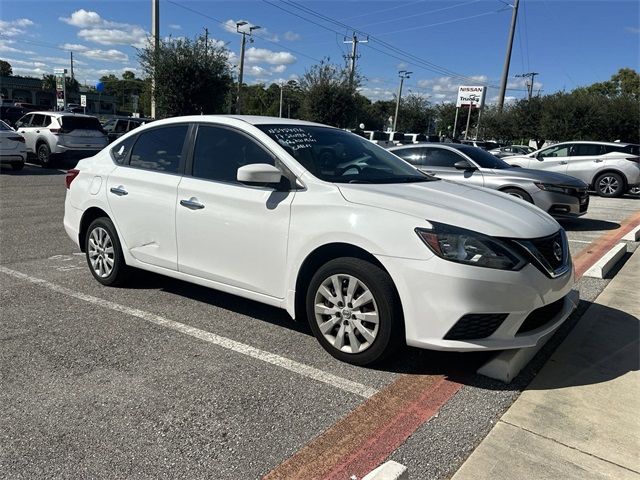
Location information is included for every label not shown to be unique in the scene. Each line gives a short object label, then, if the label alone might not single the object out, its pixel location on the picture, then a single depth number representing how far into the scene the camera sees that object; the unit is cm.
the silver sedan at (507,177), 925
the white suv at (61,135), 1603
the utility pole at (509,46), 3619
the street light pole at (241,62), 3565
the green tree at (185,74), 2361
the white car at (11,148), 1414
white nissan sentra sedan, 317
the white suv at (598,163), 1594
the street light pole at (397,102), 6411
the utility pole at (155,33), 2348
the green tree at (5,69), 10479
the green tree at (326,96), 3231
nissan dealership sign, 5758
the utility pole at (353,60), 3300
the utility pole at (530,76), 7321
